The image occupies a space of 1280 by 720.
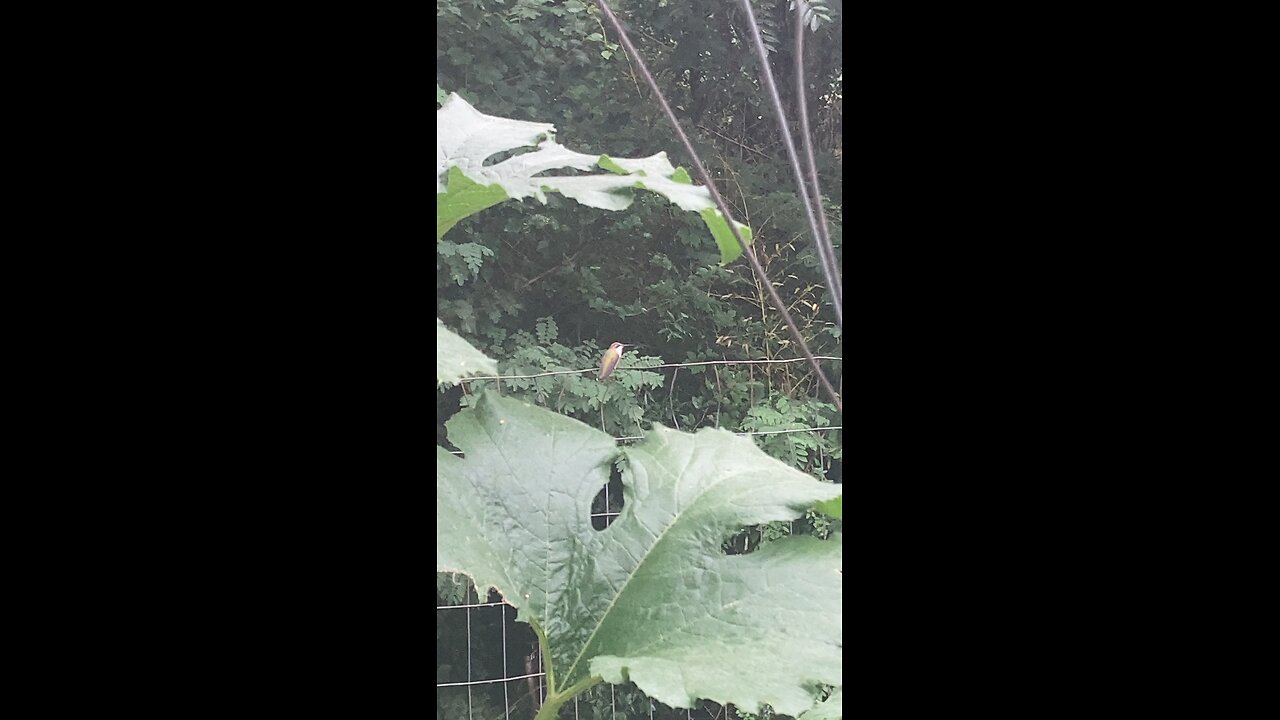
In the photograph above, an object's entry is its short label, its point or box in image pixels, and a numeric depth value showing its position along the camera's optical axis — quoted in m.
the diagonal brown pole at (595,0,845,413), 1.96
